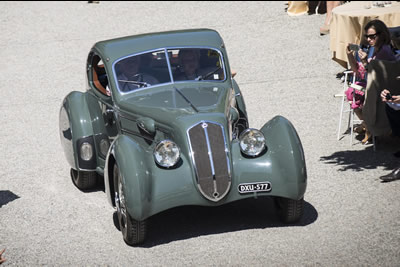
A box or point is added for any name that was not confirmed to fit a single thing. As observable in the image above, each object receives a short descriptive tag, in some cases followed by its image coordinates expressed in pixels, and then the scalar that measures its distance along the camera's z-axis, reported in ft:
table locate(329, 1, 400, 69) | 78.74
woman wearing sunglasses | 60.39
